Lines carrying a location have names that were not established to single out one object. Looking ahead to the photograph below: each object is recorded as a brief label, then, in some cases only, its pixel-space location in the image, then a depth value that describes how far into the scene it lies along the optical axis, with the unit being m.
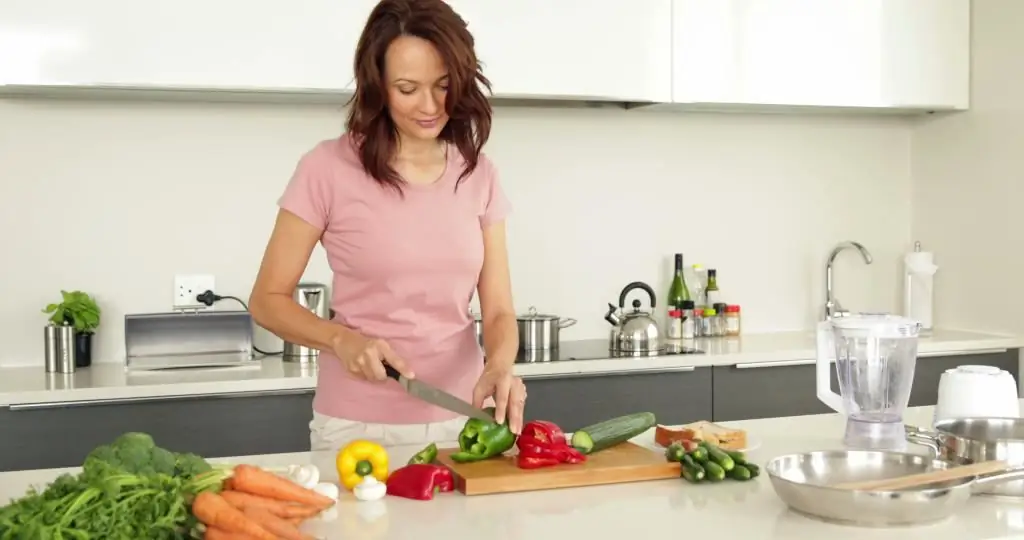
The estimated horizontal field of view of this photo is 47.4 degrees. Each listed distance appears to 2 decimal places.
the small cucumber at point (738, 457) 1.87
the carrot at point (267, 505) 1.52
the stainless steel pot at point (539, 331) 3.59
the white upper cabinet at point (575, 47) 3.45
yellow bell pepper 1.77
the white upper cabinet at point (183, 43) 3.07
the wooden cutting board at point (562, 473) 1.77
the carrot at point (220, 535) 1.46
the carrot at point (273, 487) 1.56
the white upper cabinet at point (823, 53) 3.70
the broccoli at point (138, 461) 1.46
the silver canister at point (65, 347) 3.25
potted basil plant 3.32
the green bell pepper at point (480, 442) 1.88
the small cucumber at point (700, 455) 1.85
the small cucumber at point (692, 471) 1.83
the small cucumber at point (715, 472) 1.83
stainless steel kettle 3.64
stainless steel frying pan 1.56
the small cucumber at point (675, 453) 1.89
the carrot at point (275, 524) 1.48
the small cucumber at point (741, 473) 1.84
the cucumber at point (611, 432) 1.92
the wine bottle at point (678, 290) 4.00
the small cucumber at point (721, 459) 1.84
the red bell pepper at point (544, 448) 1.85
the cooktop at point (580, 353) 3.49
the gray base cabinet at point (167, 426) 2.93
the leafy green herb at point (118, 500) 1.36
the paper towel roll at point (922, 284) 4.21
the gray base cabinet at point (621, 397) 3.38
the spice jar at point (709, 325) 4.02
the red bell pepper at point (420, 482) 1.74
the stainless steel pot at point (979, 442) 1.77
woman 2.16
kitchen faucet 4.25
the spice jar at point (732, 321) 4.04
